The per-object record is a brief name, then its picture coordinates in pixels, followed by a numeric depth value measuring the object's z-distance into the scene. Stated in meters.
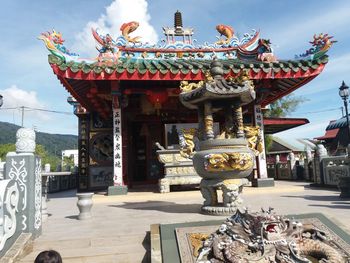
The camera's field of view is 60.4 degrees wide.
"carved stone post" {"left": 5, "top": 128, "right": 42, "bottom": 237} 4.65
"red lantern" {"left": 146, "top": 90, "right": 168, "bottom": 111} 10.80
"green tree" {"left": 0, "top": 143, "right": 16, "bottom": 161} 31.42
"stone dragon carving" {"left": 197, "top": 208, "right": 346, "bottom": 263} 3.36
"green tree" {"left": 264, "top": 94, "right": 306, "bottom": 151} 27.12
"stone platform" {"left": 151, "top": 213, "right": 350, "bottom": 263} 3.54
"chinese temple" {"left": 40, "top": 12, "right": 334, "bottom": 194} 9.59
